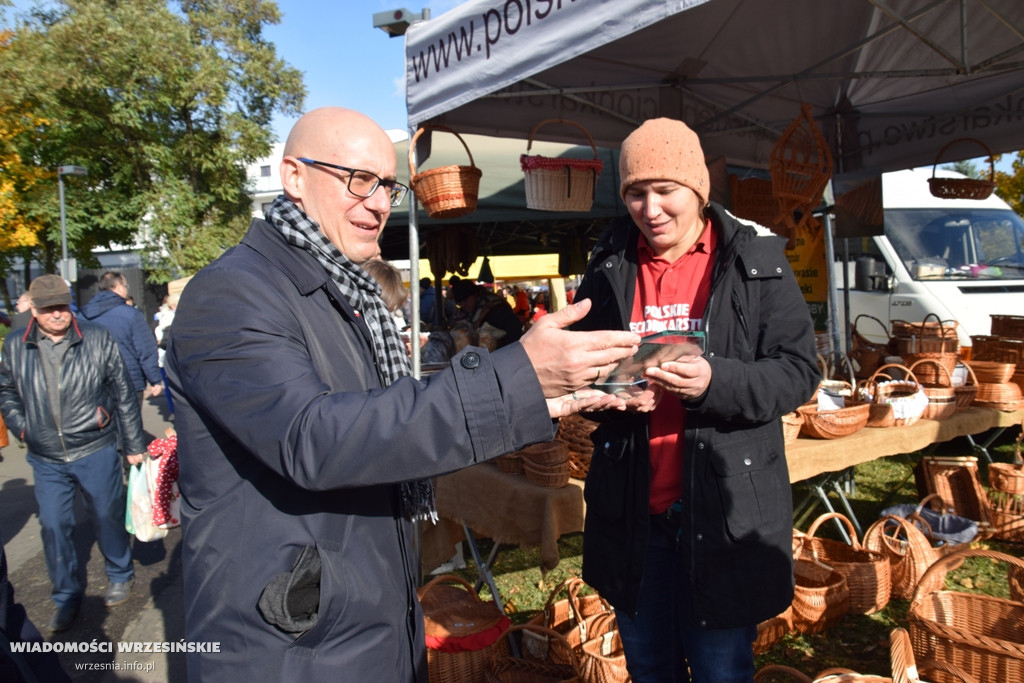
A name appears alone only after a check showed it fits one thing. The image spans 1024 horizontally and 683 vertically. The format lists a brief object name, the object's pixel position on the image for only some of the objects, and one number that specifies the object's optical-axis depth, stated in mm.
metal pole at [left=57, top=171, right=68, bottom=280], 14031
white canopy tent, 2777
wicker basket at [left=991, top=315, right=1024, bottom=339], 5020
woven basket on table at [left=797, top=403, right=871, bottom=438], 3465
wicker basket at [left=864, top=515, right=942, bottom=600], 3453
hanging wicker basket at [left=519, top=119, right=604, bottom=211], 3389
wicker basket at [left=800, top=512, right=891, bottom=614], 3365
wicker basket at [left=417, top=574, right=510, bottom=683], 2553
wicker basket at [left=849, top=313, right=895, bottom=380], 5238
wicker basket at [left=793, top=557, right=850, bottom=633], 3152
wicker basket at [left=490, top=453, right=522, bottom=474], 3020
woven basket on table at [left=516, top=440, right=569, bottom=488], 2803
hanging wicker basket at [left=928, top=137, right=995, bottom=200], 4766
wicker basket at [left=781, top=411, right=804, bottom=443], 3314
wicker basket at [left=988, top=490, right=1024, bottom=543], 3986
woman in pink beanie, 1607
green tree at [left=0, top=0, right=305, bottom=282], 18422
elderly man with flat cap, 3756
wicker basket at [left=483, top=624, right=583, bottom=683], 2492
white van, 6754
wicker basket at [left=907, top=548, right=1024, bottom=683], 2049
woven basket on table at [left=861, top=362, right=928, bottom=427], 3779
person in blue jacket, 6703
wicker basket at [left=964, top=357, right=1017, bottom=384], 4355
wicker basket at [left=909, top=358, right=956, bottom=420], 4016
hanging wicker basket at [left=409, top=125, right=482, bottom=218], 3211
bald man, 937
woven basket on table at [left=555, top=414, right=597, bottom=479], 2914
